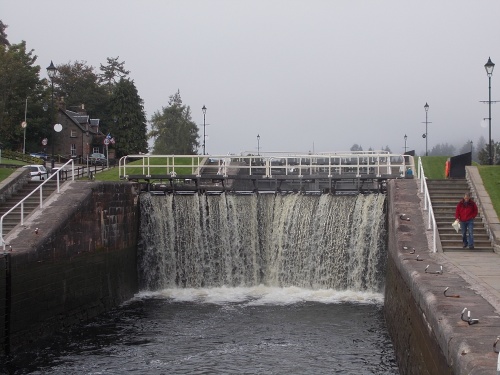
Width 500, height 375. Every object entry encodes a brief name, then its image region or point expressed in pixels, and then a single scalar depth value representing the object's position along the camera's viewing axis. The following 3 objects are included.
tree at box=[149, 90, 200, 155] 78.19
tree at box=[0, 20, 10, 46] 75.75
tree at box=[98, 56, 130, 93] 97.87
